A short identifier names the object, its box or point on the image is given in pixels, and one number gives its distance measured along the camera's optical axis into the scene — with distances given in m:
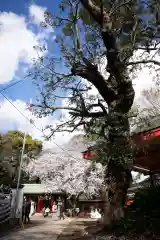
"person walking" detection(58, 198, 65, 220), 15.26
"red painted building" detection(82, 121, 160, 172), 5.96
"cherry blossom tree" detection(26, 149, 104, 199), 16.55
